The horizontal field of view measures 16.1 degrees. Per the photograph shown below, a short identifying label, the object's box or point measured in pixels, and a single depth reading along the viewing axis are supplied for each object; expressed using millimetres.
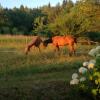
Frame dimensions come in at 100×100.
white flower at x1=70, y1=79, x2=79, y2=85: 9829
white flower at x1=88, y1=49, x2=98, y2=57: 10133
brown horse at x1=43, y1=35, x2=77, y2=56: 23531
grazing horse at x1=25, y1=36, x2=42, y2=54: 23094
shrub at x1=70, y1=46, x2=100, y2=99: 9629
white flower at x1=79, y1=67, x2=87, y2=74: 9869
